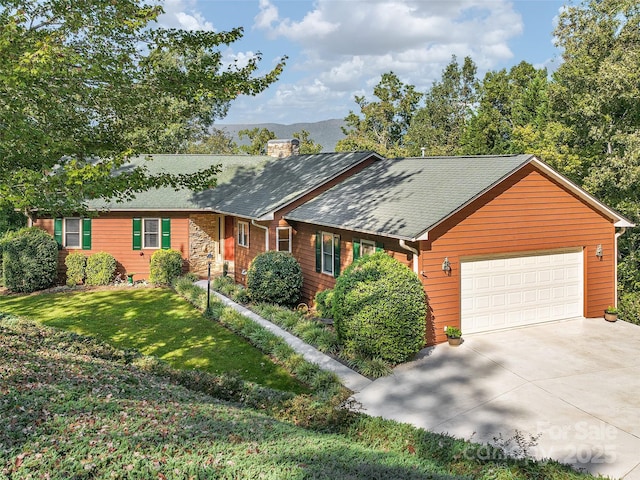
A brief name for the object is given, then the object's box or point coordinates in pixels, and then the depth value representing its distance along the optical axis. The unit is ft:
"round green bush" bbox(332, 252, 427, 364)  33.42
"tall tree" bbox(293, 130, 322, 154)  128.98
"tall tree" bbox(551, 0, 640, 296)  50.52
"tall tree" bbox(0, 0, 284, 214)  25.70
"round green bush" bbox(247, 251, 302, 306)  49.47
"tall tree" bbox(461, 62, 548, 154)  106.22
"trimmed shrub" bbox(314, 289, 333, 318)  43.57
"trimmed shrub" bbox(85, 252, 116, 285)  63.98
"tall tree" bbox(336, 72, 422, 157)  136.98
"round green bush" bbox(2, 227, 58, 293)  60.13
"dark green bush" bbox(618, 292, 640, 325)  46.60
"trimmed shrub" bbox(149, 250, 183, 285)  63.87
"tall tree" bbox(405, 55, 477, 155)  144.46
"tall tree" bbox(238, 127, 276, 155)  138.92
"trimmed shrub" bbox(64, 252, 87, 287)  63.52
